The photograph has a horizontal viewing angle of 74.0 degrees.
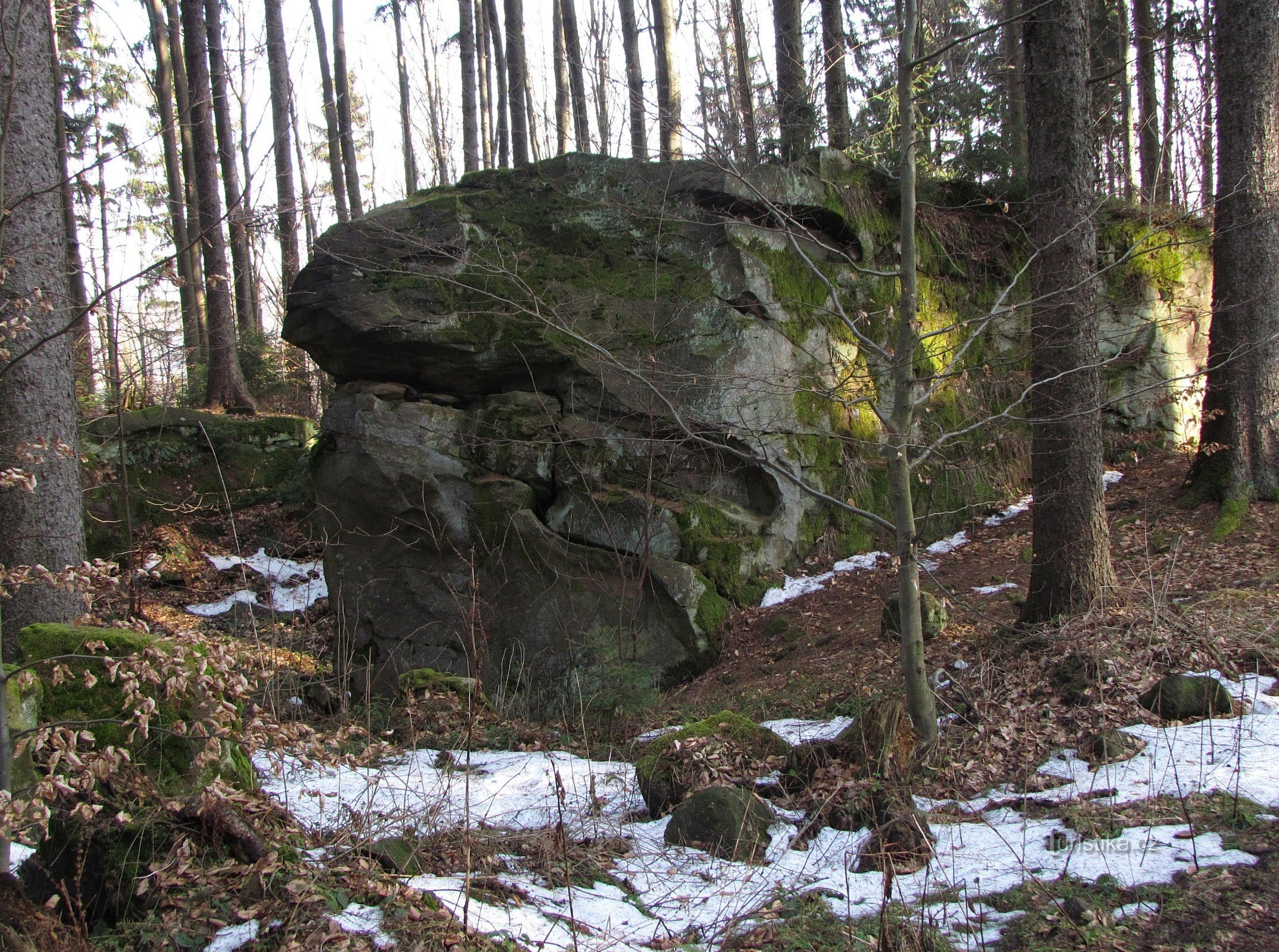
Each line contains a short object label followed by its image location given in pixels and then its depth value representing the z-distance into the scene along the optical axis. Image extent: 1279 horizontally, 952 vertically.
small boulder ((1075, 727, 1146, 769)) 4.68
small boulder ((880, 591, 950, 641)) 7.38
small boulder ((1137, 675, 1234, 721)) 4.99
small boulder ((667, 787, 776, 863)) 4.09
